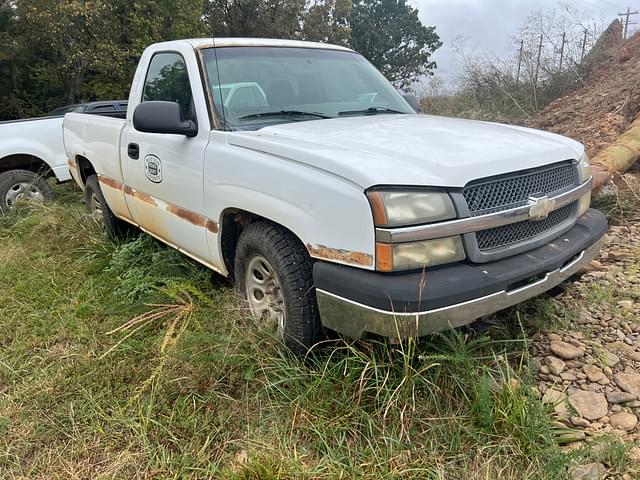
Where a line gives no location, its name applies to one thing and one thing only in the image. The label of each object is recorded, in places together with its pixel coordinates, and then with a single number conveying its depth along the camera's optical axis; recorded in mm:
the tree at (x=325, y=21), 26625
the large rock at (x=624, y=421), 2366
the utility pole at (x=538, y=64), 9620
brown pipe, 5398
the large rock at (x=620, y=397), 2516
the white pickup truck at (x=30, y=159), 6254
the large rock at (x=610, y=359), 2758
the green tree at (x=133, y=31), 19328
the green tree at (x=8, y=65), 18609
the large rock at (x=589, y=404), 2445
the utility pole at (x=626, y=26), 10855
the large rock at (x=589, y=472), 2092
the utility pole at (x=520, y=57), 9788
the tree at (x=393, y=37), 39875
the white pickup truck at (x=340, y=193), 2234
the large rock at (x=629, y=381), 2576
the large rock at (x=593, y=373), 2664
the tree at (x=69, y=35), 17609
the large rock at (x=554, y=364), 2723
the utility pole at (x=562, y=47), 9517
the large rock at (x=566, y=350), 2805
